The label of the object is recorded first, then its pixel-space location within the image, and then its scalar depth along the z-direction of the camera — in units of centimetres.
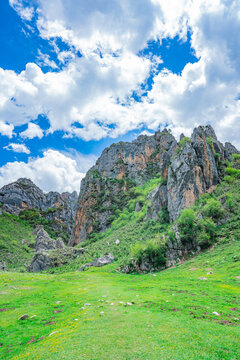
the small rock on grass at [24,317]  1412
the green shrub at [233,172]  6074
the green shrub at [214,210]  4600
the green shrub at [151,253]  4494
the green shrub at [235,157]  7282
